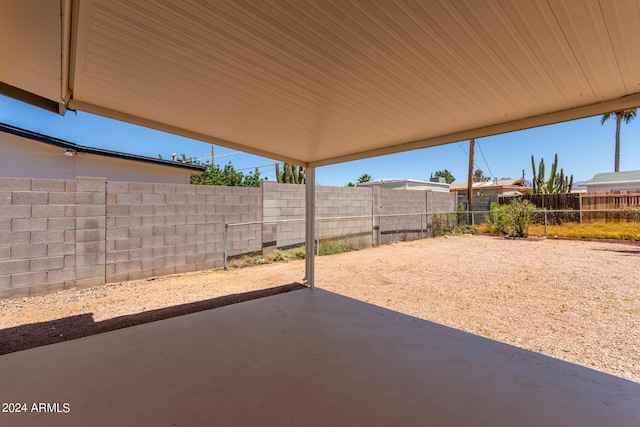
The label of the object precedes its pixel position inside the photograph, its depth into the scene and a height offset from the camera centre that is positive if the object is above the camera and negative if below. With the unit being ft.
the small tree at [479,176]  130.52 +18.90
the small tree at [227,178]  42.80 +6.13
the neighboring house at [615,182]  45.24 +5.82
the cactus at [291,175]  34.12 +5.09
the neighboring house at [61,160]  19.53 +4.46
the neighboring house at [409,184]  52.90 +6.43
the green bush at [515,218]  31.09 -0.04
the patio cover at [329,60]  4.34 +3.05
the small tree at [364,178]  70.97 +9.76
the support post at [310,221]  14.01 -0.14
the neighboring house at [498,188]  63.77 +6.74
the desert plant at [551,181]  44.33 +5.70
